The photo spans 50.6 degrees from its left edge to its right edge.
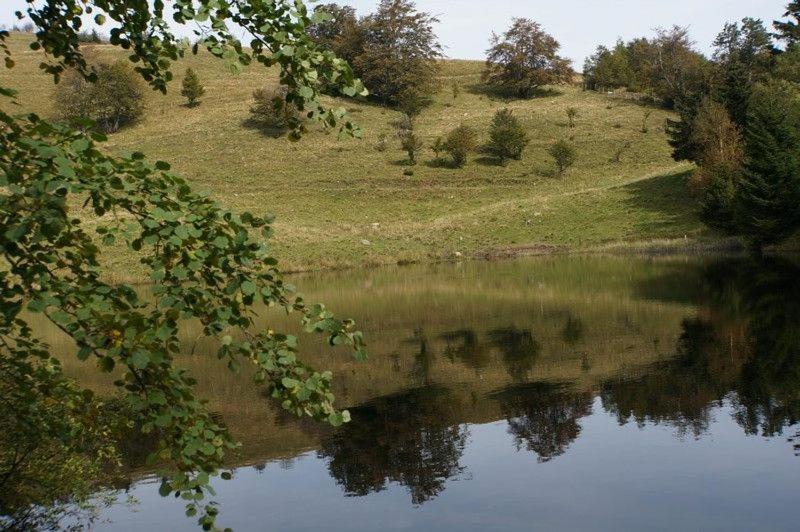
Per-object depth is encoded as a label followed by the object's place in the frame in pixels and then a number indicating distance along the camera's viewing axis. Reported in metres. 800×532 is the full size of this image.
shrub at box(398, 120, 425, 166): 85.00
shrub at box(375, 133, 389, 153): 90.25
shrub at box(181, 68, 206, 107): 103.75
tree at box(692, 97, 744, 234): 55.84
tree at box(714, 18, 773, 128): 67.06
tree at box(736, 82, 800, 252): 50.03
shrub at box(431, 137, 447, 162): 85.05
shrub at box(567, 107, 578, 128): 94.88
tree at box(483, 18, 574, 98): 106.50
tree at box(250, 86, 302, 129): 92.31
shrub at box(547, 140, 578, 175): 80.75
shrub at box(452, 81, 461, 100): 111.50
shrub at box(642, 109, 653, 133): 91.01
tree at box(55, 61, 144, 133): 91.38
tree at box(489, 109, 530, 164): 84.38
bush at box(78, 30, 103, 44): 141.75
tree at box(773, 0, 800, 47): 84.19
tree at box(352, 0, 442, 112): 103.38
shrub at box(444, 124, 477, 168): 83.69
